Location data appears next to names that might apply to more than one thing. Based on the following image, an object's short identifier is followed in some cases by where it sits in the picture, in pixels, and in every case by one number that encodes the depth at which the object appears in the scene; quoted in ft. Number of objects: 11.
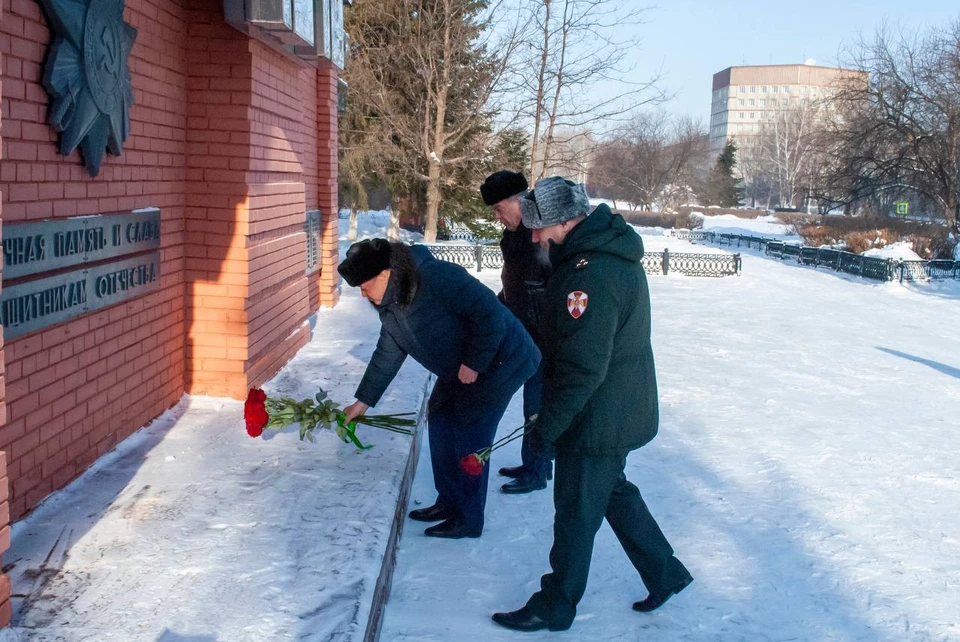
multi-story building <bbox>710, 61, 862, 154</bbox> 380.99
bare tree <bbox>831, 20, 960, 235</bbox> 95.25
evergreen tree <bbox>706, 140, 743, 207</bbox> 209.87
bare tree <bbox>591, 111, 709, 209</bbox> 182.60
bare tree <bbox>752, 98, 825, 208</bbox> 233.76
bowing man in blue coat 12.10
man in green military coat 9.82
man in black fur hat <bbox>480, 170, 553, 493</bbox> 15.33
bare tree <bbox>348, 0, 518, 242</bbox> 77.20
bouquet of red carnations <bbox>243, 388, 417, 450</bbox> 13.67
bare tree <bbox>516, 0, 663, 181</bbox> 70.74
